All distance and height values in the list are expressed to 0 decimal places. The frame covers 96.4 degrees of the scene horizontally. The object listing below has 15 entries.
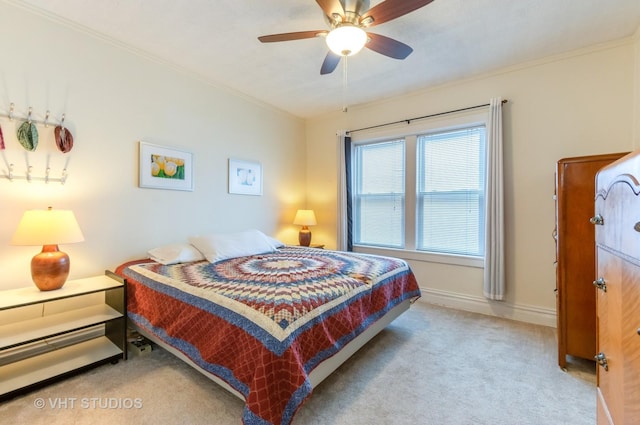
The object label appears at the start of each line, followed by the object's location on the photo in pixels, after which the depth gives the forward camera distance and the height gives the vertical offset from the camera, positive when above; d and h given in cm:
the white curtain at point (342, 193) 406 +25
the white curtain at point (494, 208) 293 +3
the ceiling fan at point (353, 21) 168 +119
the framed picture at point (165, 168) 274 +45
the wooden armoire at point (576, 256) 192 -31
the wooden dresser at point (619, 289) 81 -27
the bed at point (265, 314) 132 -61
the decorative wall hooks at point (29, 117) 205 +70
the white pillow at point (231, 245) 269 -33
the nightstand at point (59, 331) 176 -77
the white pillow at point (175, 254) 252 -38
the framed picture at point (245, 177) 354 +45
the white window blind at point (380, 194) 381 +24
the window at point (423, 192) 328 +24
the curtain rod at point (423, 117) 308 +114
